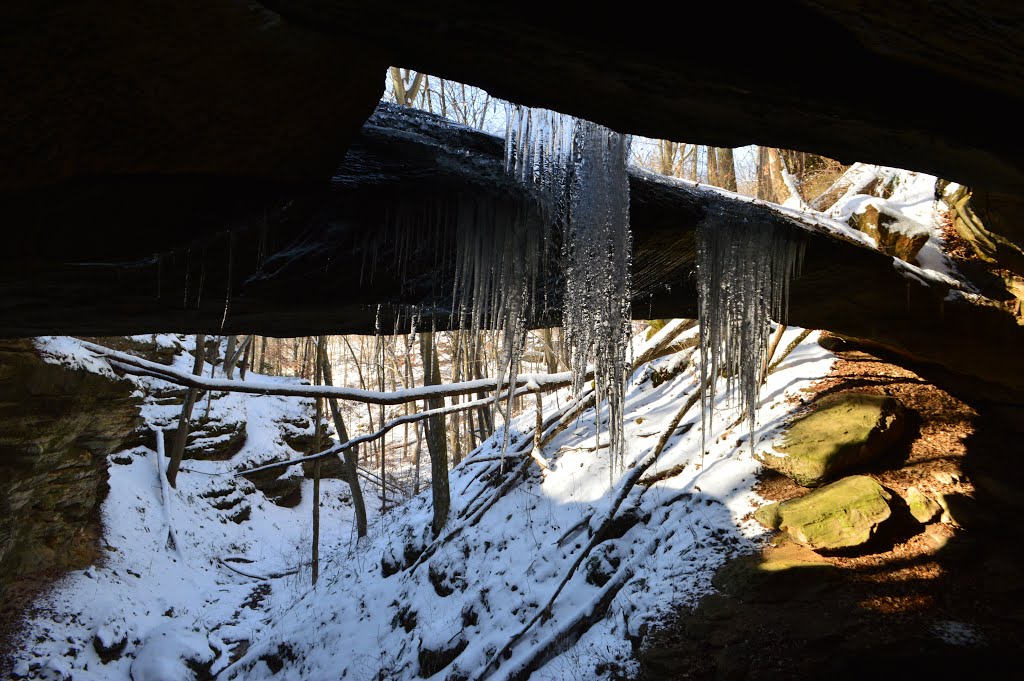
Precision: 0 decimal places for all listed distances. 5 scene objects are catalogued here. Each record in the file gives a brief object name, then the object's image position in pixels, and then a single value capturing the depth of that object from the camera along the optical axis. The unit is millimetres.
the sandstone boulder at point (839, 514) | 4762
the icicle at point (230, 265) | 2740
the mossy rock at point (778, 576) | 4562
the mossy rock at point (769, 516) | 5239
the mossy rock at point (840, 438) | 5359
